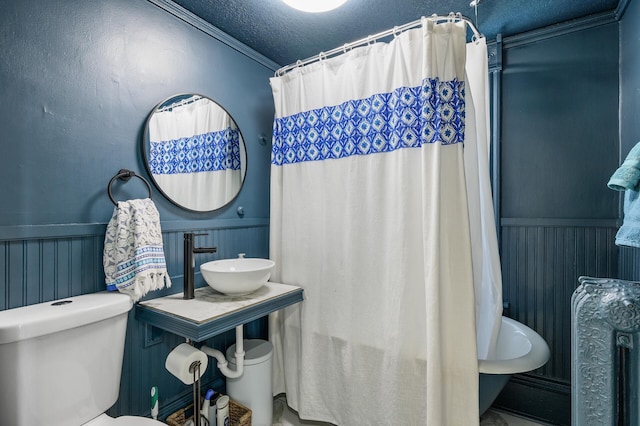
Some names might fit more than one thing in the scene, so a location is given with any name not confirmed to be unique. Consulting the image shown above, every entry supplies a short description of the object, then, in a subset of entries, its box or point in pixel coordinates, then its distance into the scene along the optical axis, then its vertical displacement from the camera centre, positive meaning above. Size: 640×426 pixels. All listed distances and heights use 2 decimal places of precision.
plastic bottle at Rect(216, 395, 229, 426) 1.64 -1.06
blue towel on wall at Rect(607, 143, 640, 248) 1.11 +0.08
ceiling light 1.52 +1.03
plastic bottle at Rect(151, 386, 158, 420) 1.48 -0.91
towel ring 1.46 +0.18
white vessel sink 1.55 -0.34
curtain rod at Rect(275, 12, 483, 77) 1.51 +0.96
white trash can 1.78 -1.01
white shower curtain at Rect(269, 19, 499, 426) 1.49 -0.12
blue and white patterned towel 1.37 -0.19
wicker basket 1.64 -1.10
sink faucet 1.62 -0.26
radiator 1.08 -0.52
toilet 1.01 -0.54
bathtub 1.43 -0.73
